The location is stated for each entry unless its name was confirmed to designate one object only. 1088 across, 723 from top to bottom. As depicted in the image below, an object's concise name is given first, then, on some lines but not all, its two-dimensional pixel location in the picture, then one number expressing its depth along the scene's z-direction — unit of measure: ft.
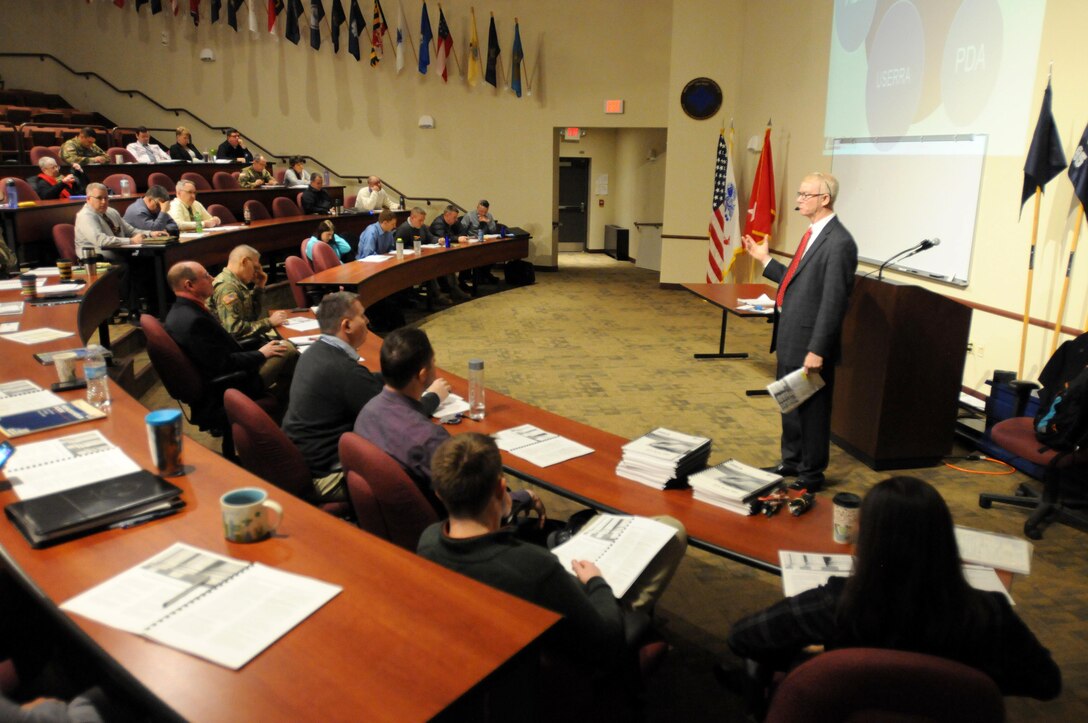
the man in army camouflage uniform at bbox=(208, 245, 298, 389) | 15.31
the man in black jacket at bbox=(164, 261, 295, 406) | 12.56
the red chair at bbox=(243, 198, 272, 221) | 28.50
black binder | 6.18
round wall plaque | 33.88
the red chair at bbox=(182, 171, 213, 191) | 31.35
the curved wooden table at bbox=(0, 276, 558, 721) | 4.40
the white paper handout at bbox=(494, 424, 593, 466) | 8.98
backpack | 11.32
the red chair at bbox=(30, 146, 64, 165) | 28.76
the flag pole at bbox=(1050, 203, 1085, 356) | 14.30
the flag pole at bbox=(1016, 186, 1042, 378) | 14.87
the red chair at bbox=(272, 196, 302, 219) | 30.37
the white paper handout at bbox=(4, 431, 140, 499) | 7.06
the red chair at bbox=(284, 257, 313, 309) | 20.40
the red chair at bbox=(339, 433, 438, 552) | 7.46
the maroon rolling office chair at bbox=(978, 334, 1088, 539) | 11.78
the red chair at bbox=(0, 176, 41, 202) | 24.02
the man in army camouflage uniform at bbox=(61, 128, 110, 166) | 27.61
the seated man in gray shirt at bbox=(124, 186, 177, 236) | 23.04
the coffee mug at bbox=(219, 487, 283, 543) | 6.18
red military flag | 28.76
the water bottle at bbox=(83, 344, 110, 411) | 9.33
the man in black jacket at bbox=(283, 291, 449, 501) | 9.78
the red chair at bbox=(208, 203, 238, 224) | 27.78
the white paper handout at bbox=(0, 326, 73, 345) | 12.24
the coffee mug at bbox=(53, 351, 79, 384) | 10.05
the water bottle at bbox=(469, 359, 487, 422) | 10.17
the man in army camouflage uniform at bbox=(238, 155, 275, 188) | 32.81
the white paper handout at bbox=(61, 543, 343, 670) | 4.91
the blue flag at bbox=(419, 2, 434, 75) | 38.55
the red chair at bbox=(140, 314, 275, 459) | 12.09
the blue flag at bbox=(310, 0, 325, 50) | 38.09
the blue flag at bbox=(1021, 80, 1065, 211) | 14.49
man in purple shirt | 8.16
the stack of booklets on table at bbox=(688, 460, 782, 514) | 7.82
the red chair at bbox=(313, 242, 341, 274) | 22.86
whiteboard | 17.28
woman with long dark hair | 4.77
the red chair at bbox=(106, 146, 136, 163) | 31.77
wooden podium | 13.70
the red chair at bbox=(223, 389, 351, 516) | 8.78
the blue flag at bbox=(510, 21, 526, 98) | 38.24
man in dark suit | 11.91
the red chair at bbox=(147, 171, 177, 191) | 29.64
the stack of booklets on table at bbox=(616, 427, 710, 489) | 8.36
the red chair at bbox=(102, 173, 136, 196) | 27.81
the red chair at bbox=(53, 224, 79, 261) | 20.93
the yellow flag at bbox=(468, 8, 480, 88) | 38.88
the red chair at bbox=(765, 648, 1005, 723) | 4.15
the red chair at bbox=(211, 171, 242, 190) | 32.09
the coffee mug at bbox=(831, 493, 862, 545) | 7.01
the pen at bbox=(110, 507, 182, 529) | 6.46
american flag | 31.73
